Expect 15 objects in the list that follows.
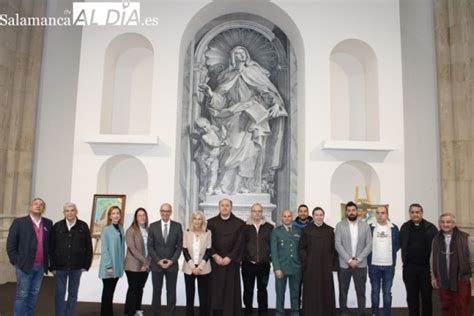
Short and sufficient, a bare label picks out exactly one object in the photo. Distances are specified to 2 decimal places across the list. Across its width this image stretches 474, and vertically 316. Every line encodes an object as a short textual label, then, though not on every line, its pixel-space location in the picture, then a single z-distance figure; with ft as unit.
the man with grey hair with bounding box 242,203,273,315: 15.29
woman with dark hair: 14.88
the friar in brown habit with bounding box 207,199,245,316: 14.52
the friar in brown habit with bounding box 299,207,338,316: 14.69
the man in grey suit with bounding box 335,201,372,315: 15.15
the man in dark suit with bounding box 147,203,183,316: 14.92
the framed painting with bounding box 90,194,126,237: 21.74
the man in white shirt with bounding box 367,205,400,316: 15.07
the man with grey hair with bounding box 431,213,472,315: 13.51
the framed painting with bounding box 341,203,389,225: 22.30
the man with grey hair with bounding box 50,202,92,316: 13.60
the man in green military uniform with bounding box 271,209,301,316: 15.01
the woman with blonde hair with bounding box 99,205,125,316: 14.39
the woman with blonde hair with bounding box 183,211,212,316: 14.44
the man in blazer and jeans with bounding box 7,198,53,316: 13.17
